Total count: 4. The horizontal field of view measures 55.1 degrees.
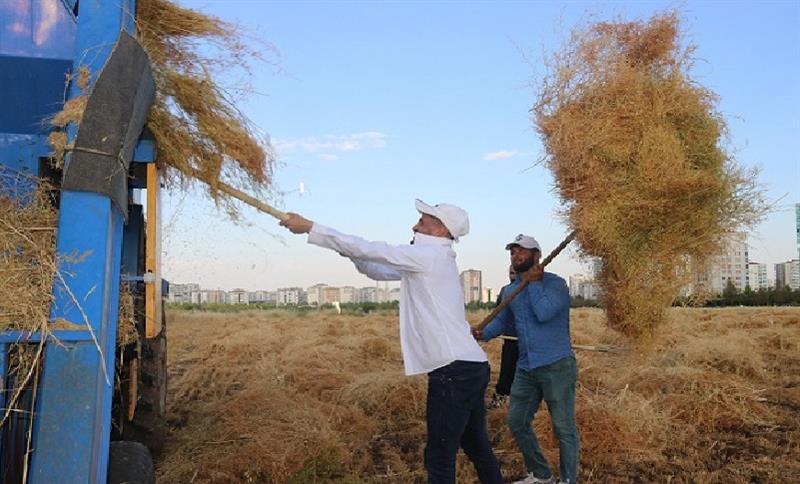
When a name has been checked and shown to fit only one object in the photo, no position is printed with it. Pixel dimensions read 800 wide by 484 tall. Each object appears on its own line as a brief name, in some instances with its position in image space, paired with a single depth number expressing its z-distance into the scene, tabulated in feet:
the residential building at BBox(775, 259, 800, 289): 140.26
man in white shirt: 12.05
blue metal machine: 9.27
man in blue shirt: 16.74
